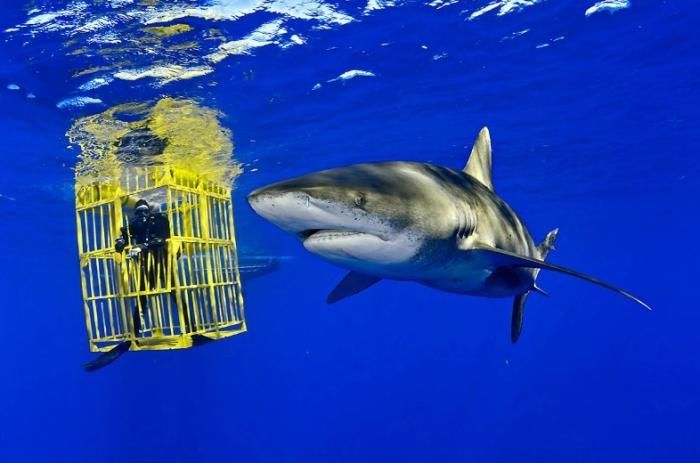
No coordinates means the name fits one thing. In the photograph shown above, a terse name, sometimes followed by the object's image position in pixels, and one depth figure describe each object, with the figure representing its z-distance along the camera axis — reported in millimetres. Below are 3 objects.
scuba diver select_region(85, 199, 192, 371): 7301
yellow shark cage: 7105
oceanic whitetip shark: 3043
